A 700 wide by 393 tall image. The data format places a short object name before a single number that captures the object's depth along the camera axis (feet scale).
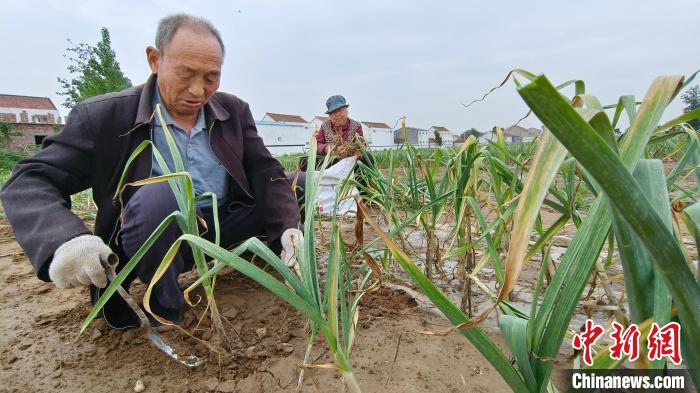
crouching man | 3.39
